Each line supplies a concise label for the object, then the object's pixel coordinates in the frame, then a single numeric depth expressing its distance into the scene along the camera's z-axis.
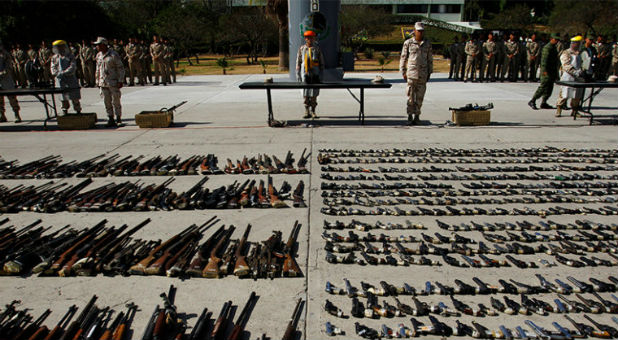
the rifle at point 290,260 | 3.98
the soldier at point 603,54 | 19.14
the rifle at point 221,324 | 3.08
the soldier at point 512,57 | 20.06
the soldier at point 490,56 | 19.72
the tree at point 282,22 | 26.17
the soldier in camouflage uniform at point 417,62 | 9.91
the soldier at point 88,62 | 20.75
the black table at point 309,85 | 10.24
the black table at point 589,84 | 10.21
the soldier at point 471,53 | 19.77
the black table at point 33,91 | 10.57
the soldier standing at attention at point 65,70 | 11.36
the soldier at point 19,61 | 20.42
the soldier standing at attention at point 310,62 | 10.34
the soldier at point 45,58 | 20.30
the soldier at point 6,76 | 11.53
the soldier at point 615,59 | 18.84
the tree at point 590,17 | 43.81
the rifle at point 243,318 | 3.07
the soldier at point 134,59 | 21.27
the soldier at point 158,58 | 20.81
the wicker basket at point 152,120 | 10.83
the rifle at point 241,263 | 3.95
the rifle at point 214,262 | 3.96
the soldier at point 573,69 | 10.83
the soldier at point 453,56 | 21.87
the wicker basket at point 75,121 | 10.91
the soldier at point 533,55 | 19.97
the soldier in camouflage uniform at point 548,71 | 11.67
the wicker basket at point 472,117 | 10.35
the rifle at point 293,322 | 3.11
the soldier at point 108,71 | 10.44
